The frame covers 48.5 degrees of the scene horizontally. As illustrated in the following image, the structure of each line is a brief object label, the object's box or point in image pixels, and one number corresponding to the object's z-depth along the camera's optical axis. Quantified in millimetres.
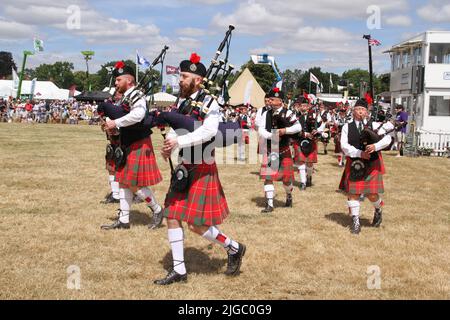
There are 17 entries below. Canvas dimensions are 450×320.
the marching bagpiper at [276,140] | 8219
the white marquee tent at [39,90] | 44906
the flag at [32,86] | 44453
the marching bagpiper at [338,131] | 15012
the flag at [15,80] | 44469
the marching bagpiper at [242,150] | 15519
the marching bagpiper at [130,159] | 6559
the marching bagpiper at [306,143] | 10727
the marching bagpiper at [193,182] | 4590
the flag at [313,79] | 26681
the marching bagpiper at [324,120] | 12087
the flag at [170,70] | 34256
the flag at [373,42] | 14577
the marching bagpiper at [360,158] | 6832
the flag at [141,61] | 26356
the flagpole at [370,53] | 14006
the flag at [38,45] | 37156
